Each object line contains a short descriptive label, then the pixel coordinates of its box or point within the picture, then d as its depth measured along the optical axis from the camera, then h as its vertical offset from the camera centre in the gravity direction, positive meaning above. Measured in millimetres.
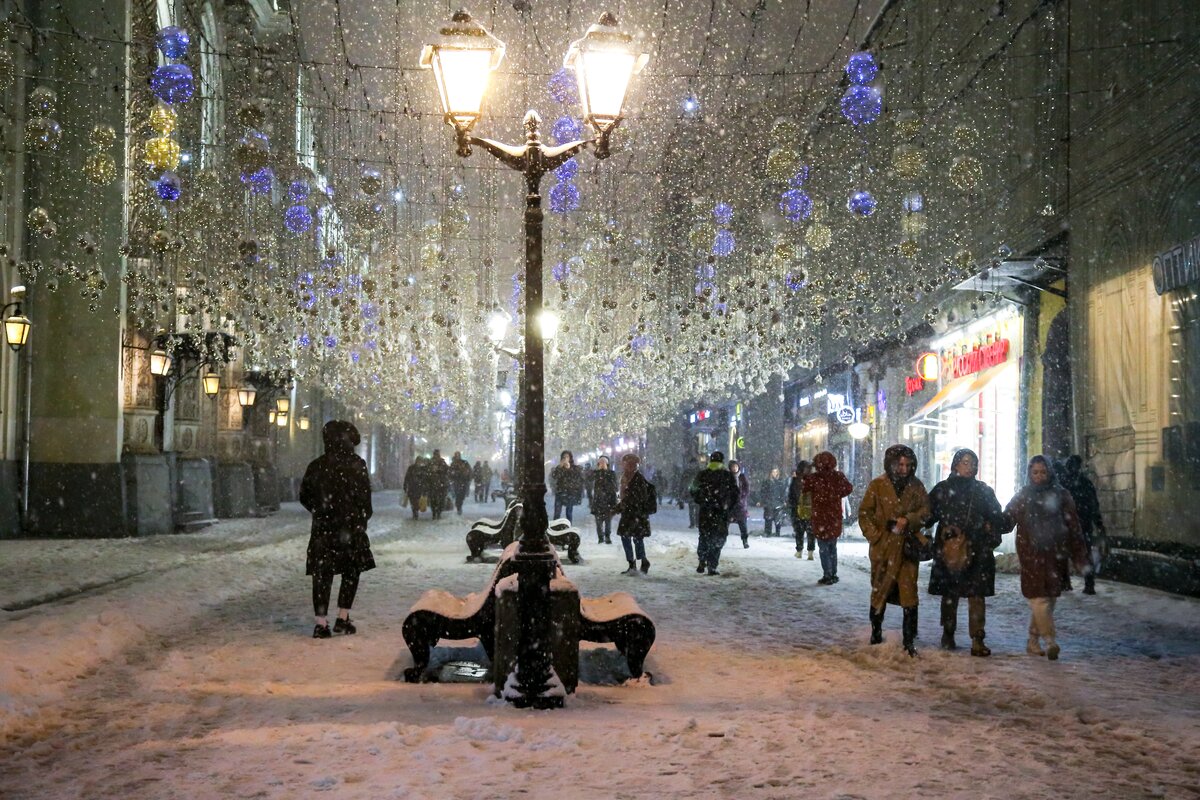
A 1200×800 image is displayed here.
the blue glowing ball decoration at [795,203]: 18797 +4507
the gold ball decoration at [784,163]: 13641 +3742
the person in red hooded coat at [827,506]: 15102 -560
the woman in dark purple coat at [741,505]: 21328 -777
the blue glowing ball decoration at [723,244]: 22406 +4539
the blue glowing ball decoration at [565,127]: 16500 +5096
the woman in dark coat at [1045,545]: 9234 -668
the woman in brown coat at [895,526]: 9211 -505
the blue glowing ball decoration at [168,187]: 15781 +4180
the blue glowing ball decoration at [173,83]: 13625 +4768
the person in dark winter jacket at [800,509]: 19692 -782
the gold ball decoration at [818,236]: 17188 +3575
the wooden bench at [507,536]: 18688 -1187
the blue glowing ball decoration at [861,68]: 14102 +5098
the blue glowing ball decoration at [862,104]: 14789 +4901
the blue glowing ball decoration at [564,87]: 15508 +5485
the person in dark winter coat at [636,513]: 16844 -710
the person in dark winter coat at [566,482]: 25652 -364
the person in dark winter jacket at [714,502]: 16516 -542
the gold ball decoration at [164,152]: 13837 +3947
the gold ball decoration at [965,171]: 13484 +3585
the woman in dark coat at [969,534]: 9203 -575
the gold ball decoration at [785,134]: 14227 +4277
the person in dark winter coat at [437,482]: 32781 -457
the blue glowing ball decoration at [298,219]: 22719 +5176
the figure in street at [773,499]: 29234 -903
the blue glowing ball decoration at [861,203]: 17312 +4116
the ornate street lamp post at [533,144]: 7227 +2340
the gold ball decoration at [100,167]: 13266 +3605
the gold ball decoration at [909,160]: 13312 +3693
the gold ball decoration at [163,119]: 14078 +4434
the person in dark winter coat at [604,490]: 22609 -484
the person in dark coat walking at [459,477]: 37469 -354
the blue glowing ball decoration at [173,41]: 15055 +5825
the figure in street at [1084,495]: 14852 -405
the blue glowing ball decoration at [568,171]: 18922 +5078
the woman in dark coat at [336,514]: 9805 -419
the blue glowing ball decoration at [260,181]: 18894 +5184
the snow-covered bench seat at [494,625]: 7769 -1131
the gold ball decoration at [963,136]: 14023 +4208
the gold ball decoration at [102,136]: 13273 +3999
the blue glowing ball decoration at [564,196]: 19609 +4820
